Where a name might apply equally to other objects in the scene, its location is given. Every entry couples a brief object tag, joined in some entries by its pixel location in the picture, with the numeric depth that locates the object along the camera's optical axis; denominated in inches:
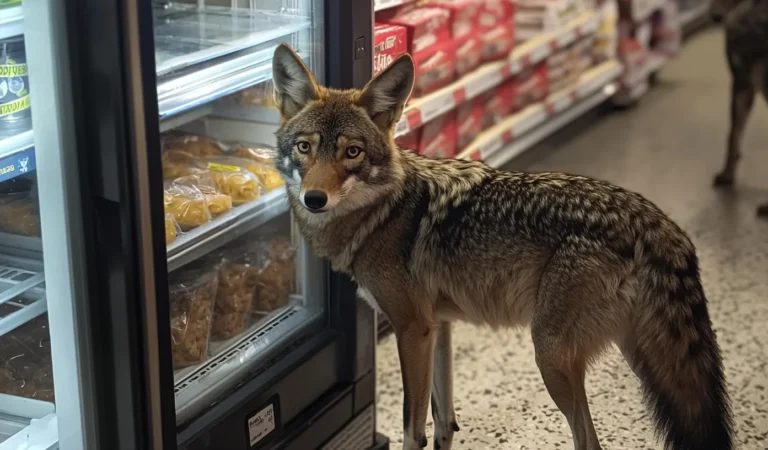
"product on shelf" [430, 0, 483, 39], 145.9
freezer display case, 70.9
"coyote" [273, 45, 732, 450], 84.2
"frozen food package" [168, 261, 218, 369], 98.1
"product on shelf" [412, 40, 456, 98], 137.1
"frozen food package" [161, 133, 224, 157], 113.0
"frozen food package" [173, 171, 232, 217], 100.0
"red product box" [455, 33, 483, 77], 152.8
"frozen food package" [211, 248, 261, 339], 106.5
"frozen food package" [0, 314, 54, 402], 88.4
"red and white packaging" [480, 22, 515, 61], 163.9
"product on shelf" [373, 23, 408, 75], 112.0
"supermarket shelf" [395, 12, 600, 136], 133.9
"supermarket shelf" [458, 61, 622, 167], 170.6
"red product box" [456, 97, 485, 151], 161.6
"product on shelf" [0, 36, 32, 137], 80.4
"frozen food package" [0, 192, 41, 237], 84.4
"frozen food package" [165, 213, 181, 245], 90.5
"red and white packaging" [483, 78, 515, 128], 176.1
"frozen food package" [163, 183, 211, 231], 95.9
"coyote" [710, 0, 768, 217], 182.5
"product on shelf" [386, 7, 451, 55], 127.3
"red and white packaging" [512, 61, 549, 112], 188.1
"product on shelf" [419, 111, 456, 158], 147.3
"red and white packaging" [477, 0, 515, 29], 161.8
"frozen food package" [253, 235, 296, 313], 111.5
